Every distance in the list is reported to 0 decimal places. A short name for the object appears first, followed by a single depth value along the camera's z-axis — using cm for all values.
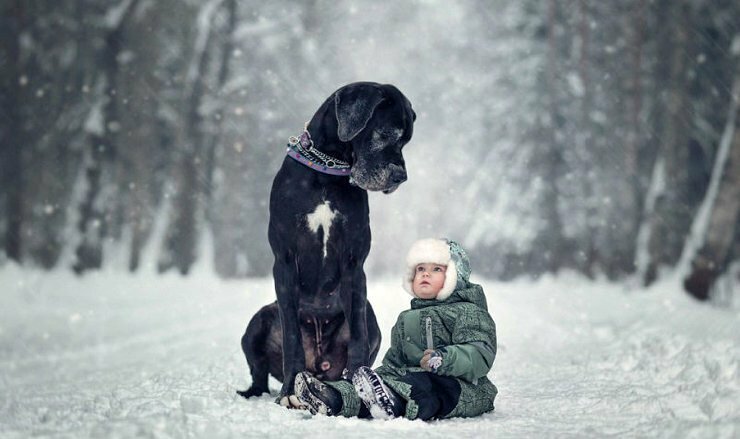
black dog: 431
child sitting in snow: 363
